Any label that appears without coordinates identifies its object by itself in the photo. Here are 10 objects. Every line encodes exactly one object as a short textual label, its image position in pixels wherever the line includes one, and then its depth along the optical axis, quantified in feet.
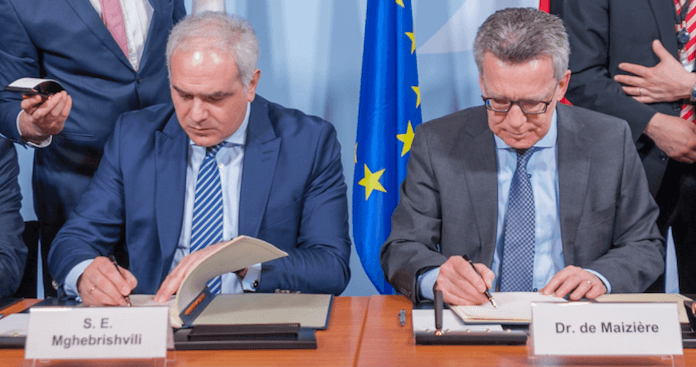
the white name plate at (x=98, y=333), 4.28
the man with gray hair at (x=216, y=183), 6.70
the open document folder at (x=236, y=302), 4.99
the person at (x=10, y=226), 6.83
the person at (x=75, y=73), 8.51
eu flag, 10.43
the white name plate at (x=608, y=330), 4.26
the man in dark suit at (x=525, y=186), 6.44
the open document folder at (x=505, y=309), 5.00
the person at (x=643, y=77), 8.13
